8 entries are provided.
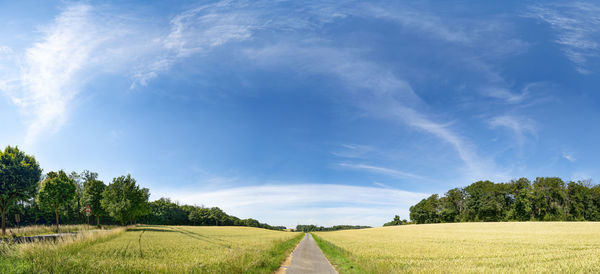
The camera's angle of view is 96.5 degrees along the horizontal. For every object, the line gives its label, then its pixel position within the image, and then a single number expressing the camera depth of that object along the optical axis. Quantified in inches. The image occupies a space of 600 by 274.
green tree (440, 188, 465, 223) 4510.3
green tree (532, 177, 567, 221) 3361.2
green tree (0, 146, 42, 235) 1333.7
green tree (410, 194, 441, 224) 5062.0
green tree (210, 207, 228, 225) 5746.1
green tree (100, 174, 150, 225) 2312.6
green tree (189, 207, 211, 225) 5226.4
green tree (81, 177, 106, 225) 2704.0
